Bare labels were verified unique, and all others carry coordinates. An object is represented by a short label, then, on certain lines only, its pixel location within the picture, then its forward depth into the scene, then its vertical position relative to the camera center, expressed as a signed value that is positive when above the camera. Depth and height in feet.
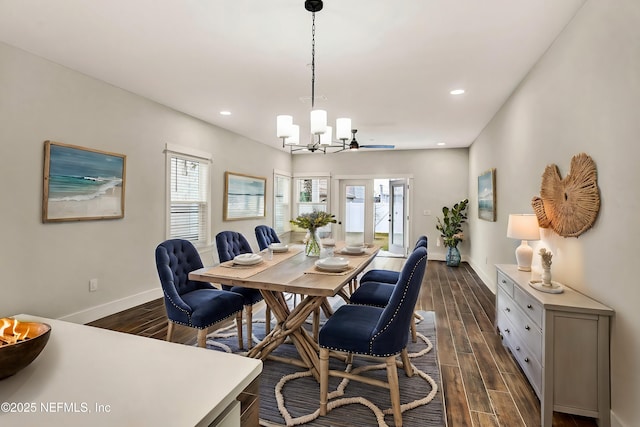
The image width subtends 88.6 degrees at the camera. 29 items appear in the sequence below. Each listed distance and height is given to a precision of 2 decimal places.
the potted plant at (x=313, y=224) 9.53 -0.29
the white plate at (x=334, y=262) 7.82 -1.15
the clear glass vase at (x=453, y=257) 21.63 -2.69
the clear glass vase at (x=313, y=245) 10.10 -0.96
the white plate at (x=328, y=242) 12.21 -1.05
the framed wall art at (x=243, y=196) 18.40 +1.07
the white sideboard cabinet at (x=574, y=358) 5.96 -2.59
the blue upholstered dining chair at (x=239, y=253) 9.27 -1.34
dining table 6.80 -1.45
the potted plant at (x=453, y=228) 21.83 -0.80
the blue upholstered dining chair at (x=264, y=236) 13.02 -0.92
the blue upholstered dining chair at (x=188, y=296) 7.72 -2.15
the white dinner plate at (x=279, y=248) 10.64 -1.11
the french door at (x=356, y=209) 25.73 +0.49
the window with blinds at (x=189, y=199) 14.85 +0.69
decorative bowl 2.21 -0.97
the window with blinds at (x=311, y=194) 26.43 +1.67
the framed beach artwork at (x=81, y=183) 9.91 +0.93
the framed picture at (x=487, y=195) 14.87 +1.07
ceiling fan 15.53 +3.29
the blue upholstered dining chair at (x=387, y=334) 6.08 -2.31
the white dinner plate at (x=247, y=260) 8.35 -1.19
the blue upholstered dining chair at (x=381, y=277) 10.65 -2.02
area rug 6.31 -3.90
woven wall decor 6.68 +0.44
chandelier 7.13 +2.65
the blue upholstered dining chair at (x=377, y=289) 8.75 -2.13
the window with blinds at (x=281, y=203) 24.22 +0.87
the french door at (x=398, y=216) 25.34 -0.04
